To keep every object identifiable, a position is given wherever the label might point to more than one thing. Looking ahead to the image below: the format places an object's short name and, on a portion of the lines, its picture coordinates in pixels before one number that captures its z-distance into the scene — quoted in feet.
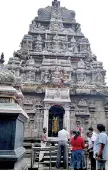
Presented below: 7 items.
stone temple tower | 55.62
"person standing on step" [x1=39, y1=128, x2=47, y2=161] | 38.65
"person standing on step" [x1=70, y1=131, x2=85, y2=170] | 21.25
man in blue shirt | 15.65
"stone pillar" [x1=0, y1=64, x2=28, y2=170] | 13.24
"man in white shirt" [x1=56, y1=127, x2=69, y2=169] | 24.93
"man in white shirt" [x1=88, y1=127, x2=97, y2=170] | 23.72
